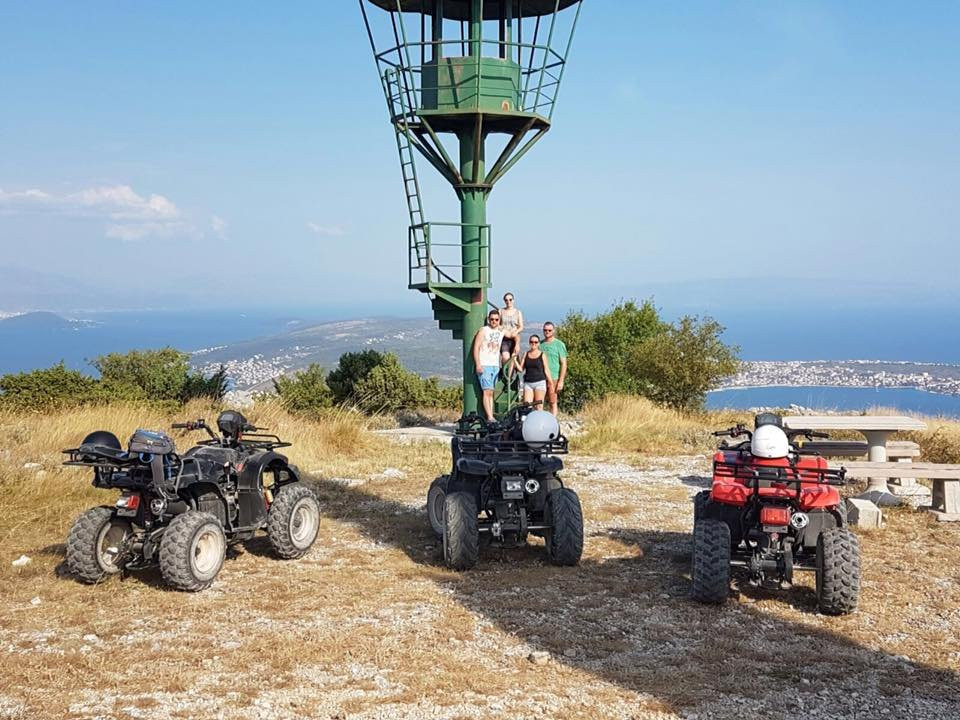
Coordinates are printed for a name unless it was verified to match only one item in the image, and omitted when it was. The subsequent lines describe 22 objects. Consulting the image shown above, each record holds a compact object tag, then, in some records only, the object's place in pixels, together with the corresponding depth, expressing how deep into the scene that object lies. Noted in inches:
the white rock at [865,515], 387.2
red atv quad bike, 270.5
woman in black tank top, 533.3
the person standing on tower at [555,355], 558.9
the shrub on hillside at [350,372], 945.5
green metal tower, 652.1
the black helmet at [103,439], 299.1
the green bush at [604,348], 979.9
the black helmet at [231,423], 339.6
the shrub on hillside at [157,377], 850.8
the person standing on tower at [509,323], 577.0
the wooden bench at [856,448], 355.6
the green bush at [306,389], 884.0
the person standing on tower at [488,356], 559.8
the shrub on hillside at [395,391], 925.8
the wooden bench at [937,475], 401.1
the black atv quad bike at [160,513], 292.4
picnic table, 432.8
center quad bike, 322.0
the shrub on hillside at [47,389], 701.9
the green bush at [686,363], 874.1
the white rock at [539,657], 234.1
